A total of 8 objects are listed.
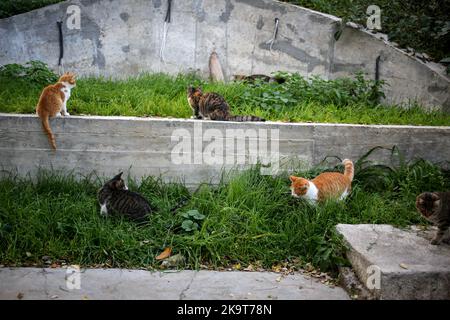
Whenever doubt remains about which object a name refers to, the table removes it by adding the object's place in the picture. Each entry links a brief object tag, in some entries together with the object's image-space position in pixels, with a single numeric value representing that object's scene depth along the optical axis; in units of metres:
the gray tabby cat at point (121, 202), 5.45
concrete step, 4.23
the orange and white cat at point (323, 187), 5.51
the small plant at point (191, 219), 5.36
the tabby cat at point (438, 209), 4.91
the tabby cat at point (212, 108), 6.41
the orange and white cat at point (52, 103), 6.00
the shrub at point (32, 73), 7.63
